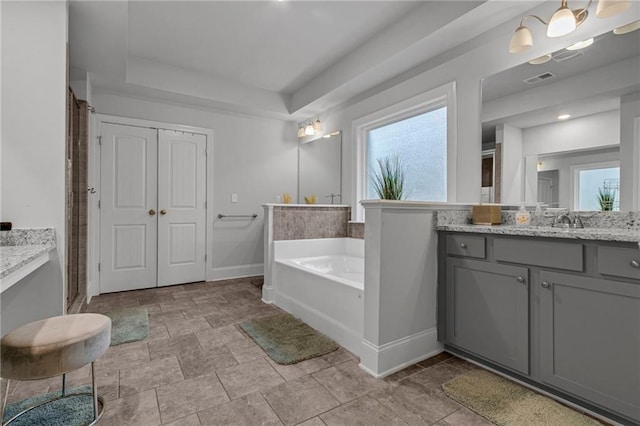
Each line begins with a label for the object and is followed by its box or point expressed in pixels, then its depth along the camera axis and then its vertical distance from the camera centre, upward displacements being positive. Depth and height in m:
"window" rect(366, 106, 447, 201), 3.02 +0.67
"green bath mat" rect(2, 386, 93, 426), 1.45 -0.96
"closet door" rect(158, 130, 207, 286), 4.05 +0.05
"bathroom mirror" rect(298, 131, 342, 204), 4.26 +0.62
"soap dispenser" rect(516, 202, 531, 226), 2.15 -0.03
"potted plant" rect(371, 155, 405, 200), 3.15 +0.37
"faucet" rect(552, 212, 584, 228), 1.99 -0.05
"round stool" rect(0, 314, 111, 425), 1.19 -0.53
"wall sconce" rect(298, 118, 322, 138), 4.43 +1.18
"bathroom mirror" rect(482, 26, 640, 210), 1.86 +0.61
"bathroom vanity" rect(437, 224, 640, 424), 1.41 -0.50
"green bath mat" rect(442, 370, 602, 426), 1.47 -0.95
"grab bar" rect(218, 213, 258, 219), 4.45 -0.06
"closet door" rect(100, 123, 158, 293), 3.74 +0.03
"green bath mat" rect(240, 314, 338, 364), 2.14 -0.95
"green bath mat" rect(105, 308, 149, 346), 2.40 -0.96
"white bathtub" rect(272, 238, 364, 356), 2.24 -0.64
